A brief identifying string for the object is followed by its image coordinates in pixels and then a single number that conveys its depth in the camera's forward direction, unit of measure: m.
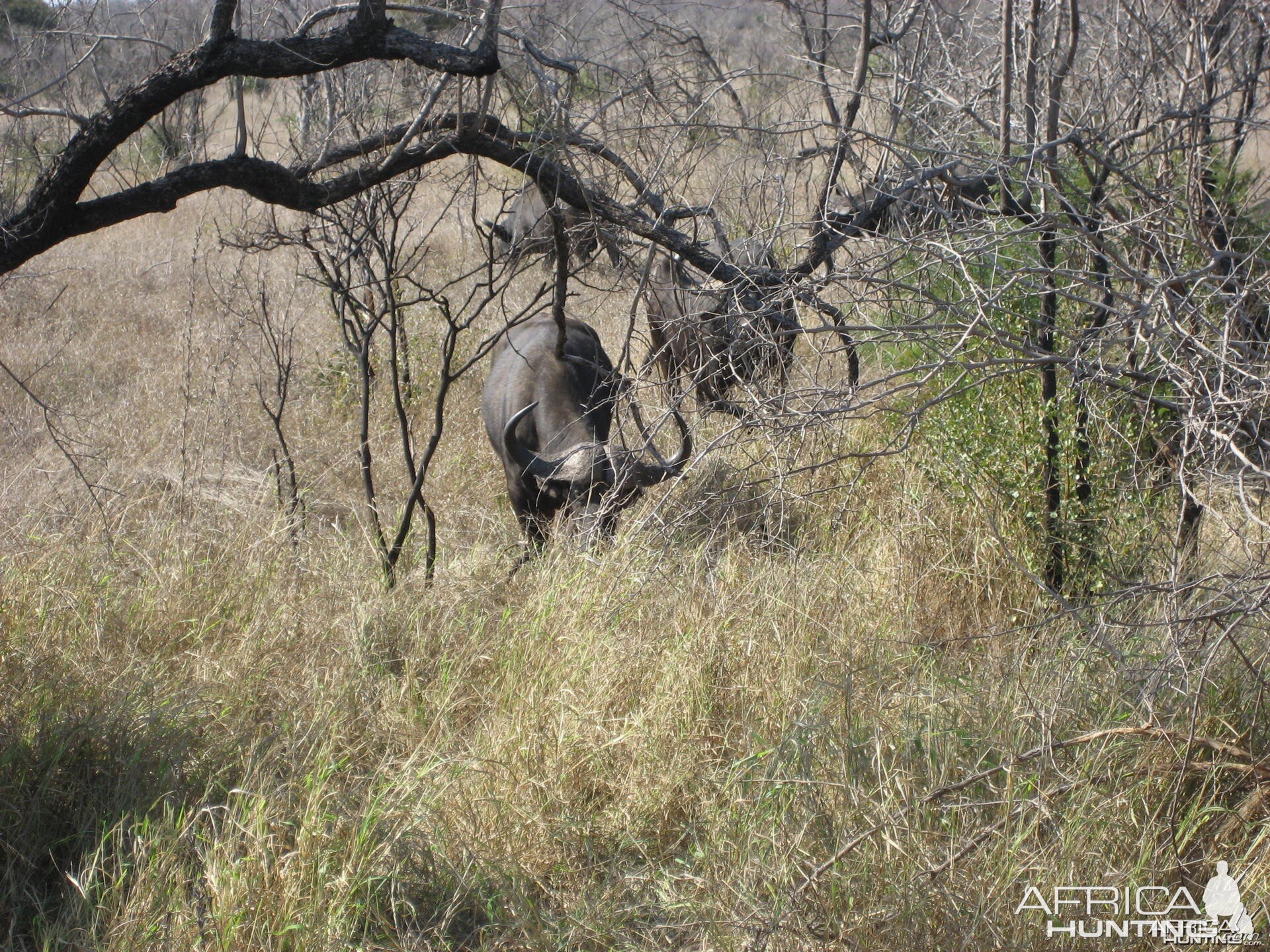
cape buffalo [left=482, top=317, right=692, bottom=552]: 13.02
